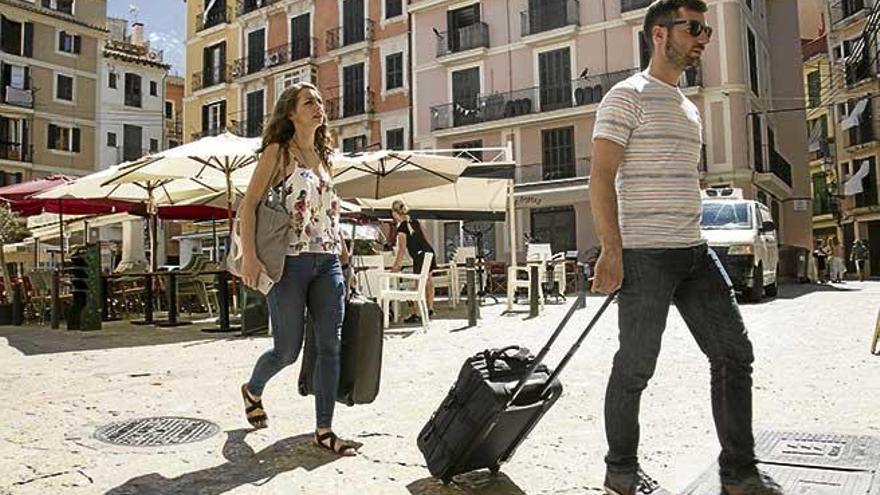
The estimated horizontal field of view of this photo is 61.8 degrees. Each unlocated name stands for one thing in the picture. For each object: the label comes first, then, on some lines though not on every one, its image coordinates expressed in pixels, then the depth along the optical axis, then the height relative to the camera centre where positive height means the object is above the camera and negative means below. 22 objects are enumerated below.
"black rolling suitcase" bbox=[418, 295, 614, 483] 2.68 -0.50
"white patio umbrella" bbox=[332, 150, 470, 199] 10.22 +1.57
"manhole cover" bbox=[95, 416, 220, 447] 3.65 -0.78
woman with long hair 3.36 +0.13
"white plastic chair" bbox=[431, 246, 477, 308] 13.23 -0.04
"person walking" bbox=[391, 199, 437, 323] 9.56 +0.51
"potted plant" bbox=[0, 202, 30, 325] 12.56 +0.99
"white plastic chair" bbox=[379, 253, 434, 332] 8.55 -0.18
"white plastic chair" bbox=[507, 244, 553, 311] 11.33 +0.16
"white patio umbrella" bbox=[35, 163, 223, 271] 10.04 +1.41
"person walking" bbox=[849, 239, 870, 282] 27.22 +0.47
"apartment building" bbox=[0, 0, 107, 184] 35.97 +10.21
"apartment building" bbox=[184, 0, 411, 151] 31.52 +9.92
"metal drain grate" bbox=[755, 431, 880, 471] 2.99 -0.79
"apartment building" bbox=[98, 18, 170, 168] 40.19 +10.14
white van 12.45 +0.56
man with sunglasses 2.55 +0.07
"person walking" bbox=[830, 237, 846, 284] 24.67 -0.06
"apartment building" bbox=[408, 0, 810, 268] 24.47 +6.79
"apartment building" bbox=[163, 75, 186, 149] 45.66 +11.03
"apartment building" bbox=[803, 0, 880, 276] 36.34 +7.24
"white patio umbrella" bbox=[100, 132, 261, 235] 8.34 +1.45
